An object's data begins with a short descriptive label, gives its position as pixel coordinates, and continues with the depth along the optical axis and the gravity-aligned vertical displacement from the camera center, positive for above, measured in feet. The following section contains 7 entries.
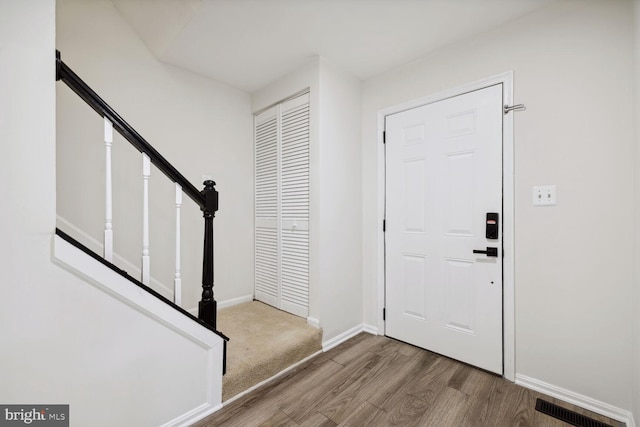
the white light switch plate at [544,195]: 5.61 +0.40
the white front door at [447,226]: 6.40 -0.32
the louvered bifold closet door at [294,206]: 8.10 +0.25
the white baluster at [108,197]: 4.26 +0.25
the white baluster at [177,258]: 5.08 -0.83
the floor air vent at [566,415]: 4.89 -3.72
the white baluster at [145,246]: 4.63 -0.55
